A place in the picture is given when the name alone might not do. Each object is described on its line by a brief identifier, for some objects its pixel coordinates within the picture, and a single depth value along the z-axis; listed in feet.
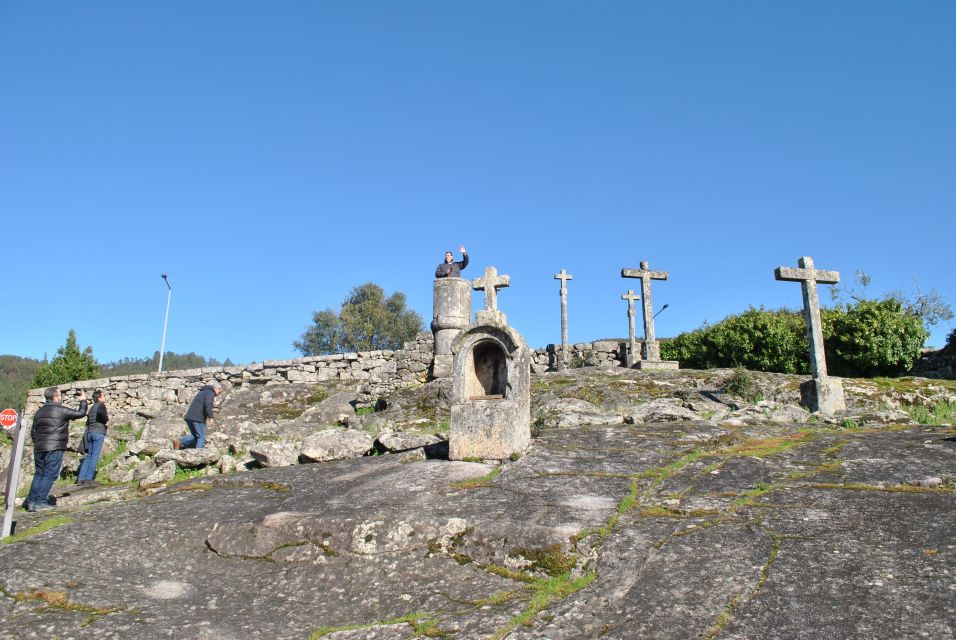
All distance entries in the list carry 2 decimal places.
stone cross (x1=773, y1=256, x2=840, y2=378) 42.47
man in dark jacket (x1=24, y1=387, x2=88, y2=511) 24.91
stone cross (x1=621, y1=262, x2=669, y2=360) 58.34
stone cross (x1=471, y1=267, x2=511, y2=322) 49.65
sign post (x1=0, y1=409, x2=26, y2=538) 19.40
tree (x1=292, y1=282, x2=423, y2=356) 150.10
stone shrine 23.75
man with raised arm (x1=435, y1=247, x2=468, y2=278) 51.70
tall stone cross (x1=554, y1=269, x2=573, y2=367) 72.59
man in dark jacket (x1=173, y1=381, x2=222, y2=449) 34.94
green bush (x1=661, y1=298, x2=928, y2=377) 55.88
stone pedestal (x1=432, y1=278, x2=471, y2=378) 51.26
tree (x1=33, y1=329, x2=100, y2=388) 102.89
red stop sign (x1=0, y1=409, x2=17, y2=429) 22.35
